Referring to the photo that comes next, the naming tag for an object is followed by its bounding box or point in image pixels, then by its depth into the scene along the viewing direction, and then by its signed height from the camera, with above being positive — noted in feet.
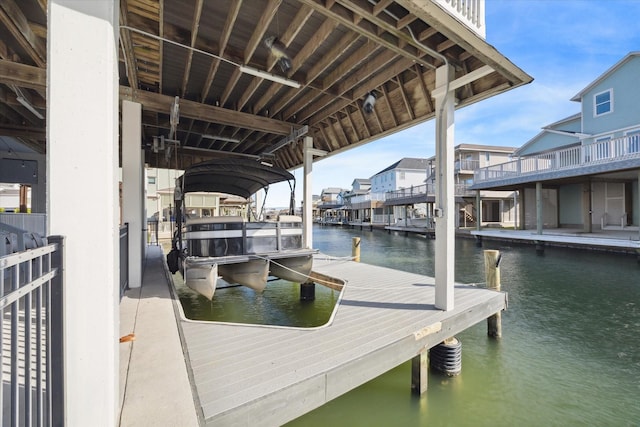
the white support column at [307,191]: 24.22 +1.93
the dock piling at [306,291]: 24.04 -6.09
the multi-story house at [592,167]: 41.93 +6.94
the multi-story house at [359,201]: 116.51 +5.33
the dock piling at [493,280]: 16.78 -3.94
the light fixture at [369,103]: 17.40 +6.41
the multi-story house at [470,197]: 82.91 +4.71
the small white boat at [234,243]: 15.14 -1.54
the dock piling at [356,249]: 27.41 -3.22
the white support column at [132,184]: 16.90 +1.86
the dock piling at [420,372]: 12.06 -6.41
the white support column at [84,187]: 4.90 +0.48
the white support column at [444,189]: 13.26 +1.09
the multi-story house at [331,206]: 170.71 +4.57
